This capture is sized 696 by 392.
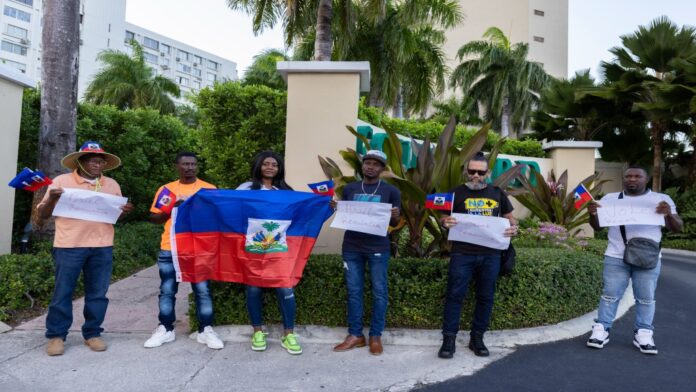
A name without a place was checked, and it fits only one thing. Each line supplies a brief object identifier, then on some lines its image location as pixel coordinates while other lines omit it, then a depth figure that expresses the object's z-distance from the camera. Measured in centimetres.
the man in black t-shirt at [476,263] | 421
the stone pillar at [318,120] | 601
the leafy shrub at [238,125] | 742
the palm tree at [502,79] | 3005
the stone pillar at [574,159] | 1062
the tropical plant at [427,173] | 542
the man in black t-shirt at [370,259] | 428
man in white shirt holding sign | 450
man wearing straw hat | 416
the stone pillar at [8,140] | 618
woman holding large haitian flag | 432
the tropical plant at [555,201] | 919
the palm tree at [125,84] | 2662
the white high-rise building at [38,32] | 5594
